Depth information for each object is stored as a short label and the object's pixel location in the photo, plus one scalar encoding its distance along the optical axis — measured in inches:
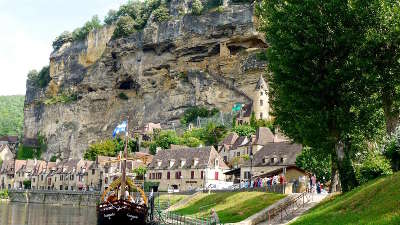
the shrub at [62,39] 5854.3
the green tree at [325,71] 1218.6
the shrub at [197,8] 4502.5
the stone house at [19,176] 4911.4
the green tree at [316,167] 2091.5
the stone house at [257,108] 3890.3
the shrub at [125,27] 5088.6
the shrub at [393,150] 1109.1
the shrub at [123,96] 5137.8
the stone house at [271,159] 2486.5
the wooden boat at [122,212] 1560.0
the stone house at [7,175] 5073.8
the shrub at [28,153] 5620.1
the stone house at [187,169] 2957.7
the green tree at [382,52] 1173.7
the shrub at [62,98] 5492.1
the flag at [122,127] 2168.6
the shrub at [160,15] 4784.9
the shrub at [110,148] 4217.5
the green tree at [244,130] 3526.1
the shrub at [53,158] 5319.4
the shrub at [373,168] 1138.7
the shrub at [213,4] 4578.7
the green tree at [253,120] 3692.4
